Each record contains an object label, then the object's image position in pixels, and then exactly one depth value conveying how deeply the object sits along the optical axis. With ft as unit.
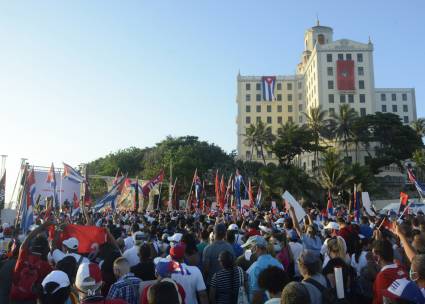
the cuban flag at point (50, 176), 76.93
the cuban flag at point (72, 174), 67.97
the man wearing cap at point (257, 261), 19.10
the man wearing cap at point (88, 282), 13.82
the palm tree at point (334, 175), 153.07
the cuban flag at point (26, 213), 41.37
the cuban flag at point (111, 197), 54.03
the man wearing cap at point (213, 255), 24.17
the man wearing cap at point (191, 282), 18.56
